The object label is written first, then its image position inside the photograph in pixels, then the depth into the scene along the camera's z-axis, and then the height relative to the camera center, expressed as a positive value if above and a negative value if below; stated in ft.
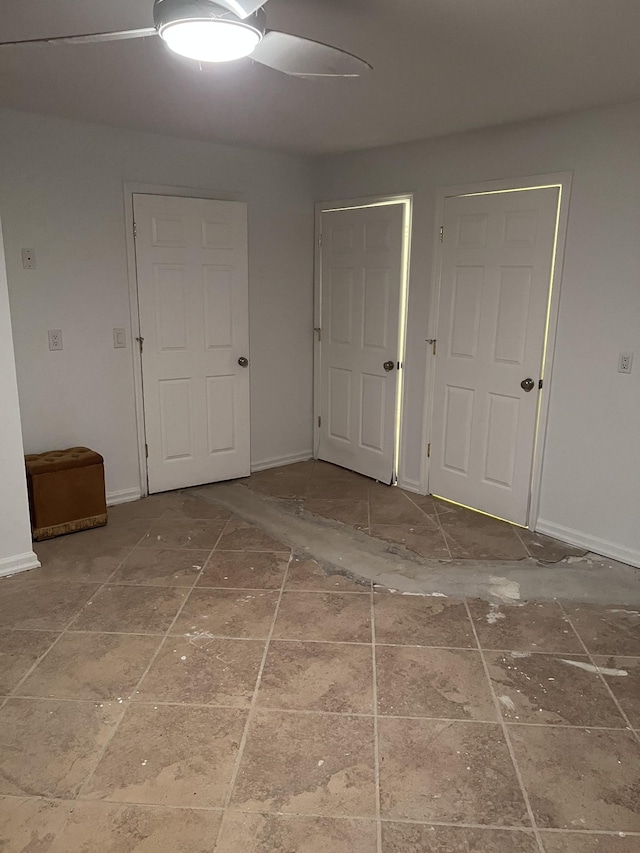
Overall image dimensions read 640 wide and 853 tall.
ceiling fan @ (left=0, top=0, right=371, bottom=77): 5.21 +2.24
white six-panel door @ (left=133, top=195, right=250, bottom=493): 13.12 -1.01
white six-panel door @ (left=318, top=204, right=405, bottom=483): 14.06 -1.00
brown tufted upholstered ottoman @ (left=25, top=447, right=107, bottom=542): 11.28 -3.74
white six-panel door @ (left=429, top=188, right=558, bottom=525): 11.41 -0.97
